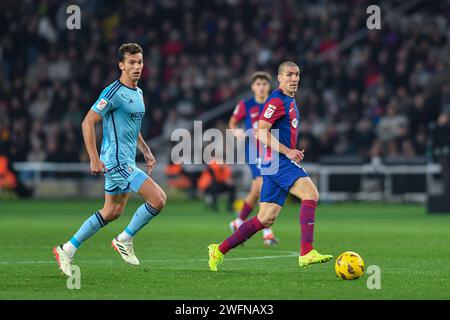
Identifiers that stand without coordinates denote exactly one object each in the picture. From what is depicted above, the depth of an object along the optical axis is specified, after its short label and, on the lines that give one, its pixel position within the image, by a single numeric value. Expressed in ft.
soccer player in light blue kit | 36.40
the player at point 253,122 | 50.98
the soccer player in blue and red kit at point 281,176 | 37.04
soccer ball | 33.83
